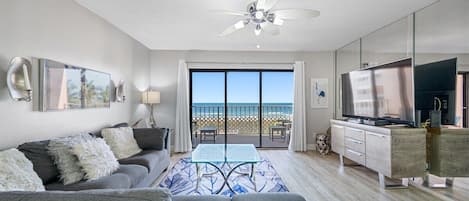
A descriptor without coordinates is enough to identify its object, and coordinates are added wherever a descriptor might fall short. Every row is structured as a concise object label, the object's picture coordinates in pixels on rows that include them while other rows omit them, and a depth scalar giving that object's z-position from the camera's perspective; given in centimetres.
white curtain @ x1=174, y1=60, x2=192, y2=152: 612
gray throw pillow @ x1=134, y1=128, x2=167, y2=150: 405
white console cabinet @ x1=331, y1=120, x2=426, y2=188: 350
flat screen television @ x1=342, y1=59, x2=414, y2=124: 365
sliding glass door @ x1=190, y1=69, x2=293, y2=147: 654
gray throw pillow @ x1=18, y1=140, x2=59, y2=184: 226
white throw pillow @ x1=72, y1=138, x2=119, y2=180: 248
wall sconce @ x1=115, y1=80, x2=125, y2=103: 446
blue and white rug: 353
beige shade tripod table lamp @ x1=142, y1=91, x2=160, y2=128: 569
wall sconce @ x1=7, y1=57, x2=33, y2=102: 230
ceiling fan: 287
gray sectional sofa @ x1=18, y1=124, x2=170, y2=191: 229
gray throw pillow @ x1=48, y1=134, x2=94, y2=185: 238
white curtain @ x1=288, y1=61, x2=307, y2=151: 627
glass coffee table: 345
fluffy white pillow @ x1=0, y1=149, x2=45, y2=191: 176
